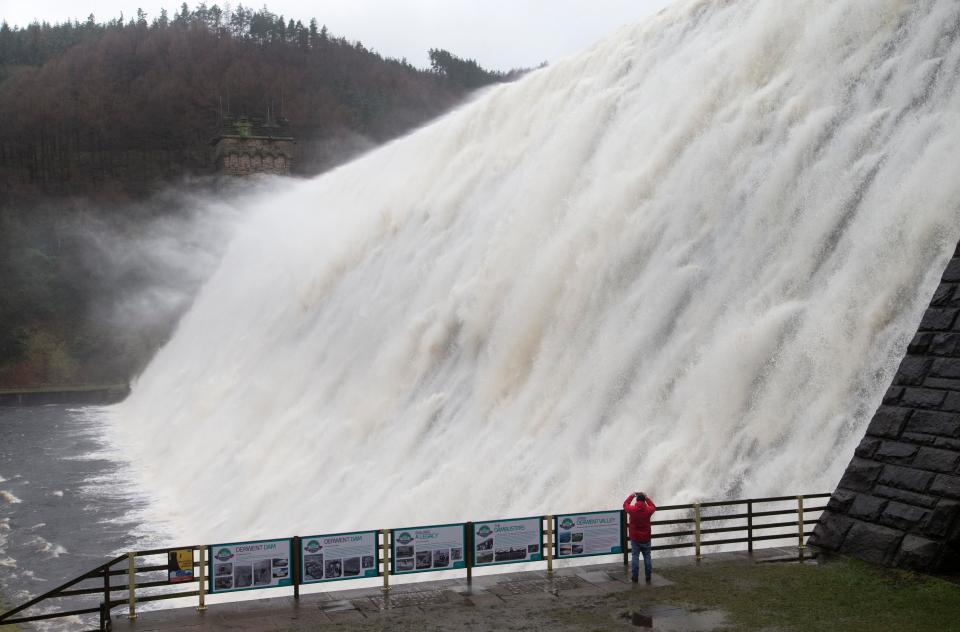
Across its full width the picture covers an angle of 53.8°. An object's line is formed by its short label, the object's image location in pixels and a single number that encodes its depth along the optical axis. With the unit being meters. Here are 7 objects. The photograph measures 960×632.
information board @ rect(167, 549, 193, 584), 10.70
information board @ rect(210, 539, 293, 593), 11.06
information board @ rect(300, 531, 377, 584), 11.31
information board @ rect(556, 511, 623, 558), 12.02
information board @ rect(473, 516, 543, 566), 11.91
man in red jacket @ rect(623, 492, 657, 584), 11.45
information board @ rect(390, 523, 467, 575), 11.61
